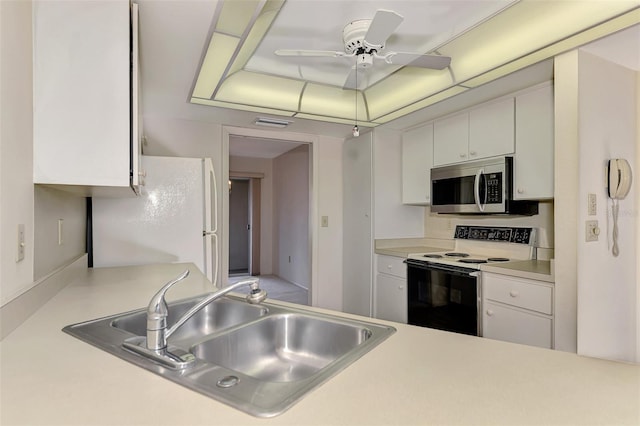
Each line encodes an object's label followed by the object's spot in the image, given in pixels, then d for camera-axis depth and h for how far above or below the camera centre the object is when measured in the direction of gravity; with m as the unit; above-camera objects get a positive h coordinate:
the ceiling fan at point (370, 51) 1.62 +0.84
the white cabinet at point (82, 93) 1.12 +0.40
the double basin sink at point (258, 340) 0.76 -0.36
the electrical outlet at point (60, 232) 1.47 -0.09
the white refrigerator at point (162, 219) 2.15 -0.05
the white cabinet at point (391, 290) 3.08 -0.72
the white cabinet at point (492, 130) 2.45 +0.61
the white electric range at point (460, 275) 2.44 -0.48
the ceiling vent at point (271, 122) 3.10 +0.83
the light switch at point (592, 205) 1.88 +0.04
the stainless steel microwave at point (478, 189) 2.46 +0.18
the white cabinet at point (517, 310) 2.00 -0.61
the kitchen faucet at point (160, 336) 0.74 -0.28
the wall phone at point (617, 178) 1.97 +0.19
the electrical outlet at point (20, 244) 1.00 -0.09
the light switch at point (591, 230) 1.85 -0.10
